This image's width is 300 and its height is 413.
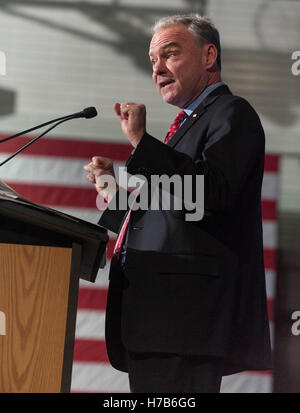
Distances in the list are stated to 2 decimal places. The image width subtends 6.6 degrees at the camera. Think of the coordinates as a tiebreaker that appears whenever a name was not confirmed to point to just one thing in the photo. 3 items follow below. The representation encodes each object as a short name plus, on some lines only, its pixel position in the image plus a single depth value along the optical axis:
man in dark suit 6.39
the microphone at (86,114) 6.54
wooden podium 6.16
